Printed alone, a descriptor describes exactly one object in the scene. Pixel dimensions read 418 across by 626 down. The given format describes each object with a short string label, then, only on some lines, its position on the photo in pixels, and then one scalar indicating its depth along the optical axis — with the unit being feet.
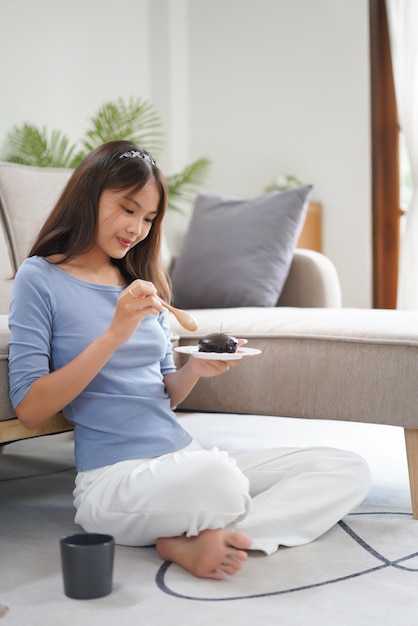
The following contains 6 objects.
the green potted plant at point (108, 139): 14.13
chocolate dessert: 8.51
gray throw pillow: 11.85
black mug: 7.57
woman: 8.11
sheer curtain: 15.64
